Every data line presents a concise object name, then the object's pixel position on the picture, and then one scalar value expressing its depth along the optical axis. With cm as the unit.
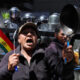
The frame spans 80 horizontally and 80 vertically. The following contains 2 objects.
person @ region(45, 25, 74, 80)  242
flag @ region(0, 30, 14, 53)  394
